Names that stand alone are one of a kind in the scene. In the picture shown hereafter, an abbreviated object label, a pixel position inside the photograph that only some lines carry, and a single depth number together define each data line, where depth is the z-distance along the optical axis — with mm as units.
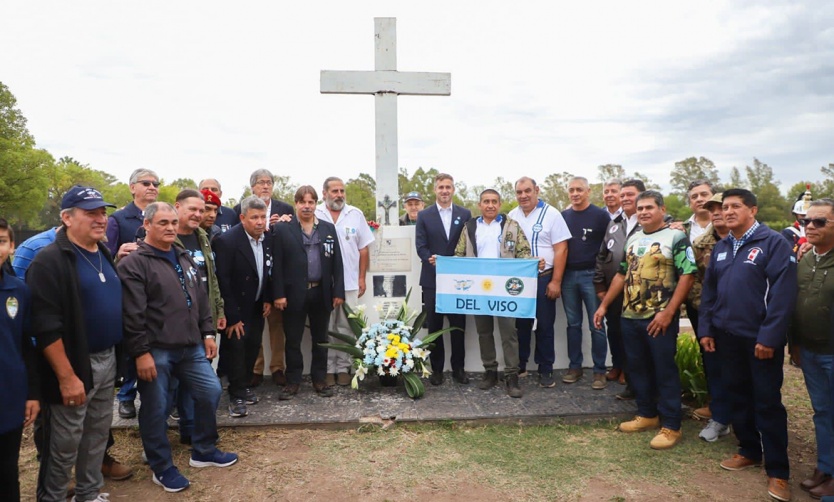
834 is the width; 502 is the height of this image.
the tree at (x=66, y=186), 57250
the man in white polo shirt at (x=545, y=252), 5664
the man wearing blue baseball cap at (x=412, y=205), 8711
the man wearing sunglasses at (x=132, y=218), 4637
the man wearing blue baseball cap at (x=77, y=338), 3020
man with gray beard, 5785
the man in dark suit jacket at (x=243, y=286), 4902
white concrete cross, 6453
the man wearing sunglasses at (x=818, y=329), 3539
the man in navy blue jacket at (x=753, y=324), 3650
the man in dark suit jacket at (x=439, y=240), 5848
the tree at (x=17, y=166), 35344
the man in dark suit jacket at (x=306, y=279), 5266
